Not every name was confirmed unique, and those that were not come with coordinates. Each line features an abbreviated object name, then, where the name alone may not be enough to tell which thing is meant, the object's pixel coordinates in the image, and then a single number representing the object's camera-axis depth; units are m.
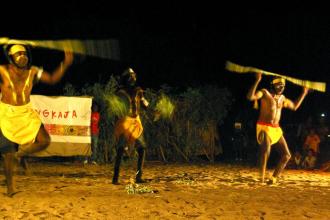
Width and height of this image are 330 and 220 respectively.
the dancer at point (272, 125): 9.23
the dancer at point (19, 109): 6.80
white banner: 12.80
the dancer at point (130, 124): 8.51
